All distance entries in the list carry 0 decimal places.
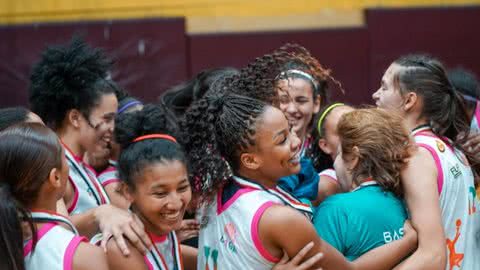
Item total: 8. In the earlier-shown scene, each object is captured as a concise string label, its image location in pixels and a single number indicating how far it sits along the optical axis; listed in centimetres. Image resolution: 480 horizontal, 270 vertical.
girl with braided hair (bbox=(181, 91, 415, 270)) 298
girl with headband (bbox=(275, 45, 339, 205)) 355
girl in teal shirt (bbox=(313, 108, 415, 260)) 321
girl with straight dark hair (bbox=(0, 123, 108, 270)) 277
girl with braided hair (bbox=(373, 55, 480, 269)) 326
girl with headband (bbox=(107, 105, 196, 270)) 318
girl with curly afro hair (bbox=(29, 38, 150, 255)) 414
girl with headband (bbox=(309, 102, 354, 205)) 387
